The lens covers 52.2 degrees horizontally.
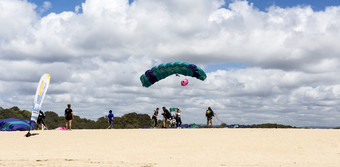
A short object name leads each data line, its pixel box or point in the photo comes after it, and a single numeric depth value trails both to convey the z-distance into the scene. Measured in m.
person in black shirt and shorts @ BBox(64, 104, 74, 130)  23.45
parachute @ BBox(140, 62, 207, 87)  28.17
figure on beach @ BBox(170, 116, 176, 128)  29.86
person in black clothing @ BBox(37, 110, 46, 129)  25.55
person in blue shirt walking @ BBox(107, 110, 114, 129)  26.03
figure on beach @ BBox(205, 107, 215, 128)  26.75
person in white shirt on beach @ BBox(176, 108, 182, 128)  27.67
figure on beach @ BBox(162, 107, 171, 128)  26.72
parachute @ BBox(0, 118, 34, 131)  27.09
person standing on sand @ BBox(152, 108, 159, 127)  27.09
